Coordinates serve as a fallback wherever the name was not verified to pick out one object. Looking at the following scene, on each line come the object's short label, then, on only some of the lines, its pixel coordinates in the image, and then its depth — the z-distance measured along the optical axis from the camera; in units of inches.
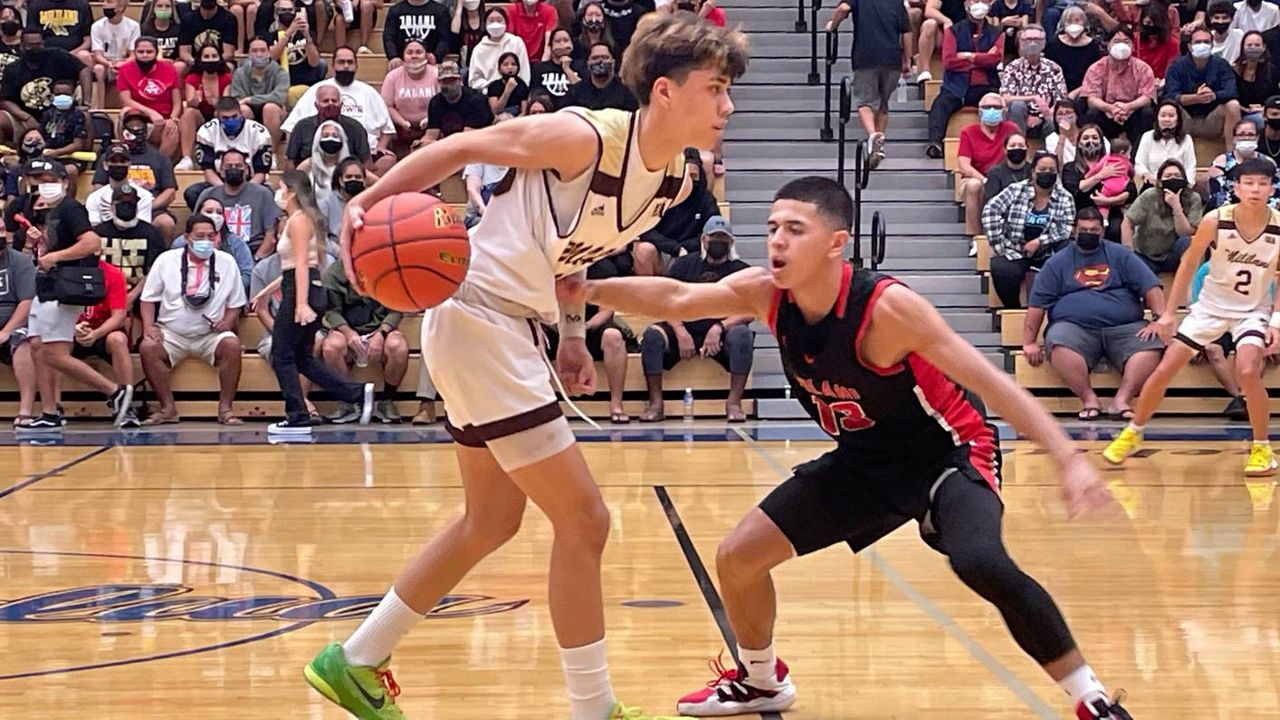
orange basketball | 143.3
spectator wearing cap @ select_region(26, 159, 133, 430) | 466.6
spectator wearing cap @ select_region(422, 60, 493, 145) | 532.7
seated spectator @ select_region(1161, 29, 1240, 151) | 553.0
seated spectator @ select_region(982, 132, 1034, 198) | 516.1
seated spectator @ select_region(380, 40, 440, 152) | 555.8
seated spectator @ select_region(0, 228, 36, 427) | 469.1
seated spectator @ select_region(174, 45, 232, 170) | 557.0
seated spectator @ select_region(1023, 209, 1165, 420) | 469.7
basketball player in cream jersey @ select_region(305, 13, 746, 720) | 147.2
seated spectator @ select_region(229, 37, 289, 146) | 558.6
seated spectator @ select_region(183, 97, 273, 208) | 530.6
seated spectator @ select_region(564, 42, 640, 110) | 529.7
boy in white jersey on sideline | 359.9
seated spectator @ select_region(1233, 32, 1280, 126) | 559.8
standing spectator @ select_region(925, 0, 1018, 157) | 568.7
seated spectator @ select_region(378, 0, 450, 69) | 580.7
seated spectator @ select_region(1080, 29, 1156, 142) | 551.2
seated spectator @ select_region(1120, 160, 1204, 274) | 501.7
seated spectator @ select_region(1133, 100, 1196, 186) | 525.3
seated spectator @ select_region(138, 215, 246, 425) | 472.7
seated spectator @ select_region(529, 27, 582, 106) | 549.0
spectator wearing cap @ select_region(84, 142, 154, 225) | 499.2
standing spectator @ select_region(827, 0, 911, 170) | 549.0
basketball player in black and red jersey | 148.3
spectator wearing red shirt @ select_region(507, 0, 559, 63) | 590.9
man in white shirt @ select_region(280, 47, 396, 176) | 539.2
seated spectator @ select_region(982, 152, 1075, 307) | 501.7
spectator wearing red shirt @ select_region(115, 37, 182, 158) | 562.3
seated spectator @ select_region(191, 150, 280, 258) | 508.4
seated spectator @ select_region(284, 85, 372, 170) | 505.7
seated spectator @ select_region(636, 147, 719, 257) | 489.1
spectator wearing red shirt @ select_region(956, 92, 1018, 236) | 539.2
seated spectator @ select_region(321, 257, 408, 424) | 469.4
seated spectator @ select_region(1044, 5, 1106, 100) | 575.5
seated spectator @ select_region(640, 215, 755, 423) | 469.1
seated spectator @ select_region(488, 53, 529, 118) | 542.3
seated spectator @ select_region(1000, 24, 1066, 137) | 555.8
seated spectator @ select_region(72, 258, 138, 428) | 471.5
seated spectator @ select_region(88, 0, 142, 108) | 598.9
